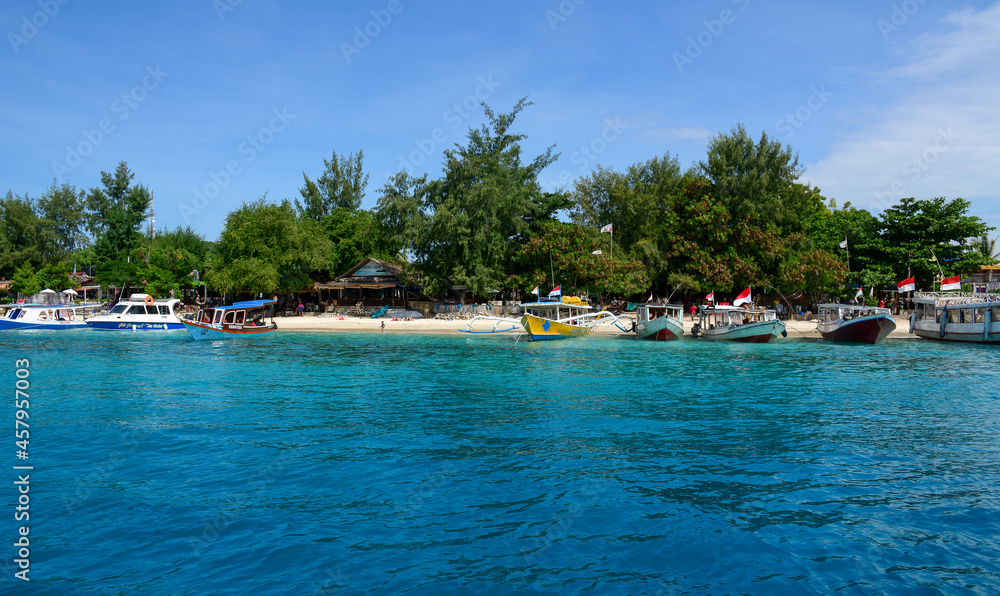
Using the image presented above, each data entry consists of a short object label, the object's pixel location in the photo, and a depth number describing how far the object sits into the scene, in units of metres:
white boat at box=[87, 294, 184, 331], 40.88
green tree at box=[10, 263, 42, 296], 58.84
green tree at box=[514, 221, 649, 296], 44.69
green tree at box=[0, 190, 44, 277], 65.06
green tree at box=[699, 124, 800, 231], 45.81
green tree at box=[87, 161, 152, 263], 65.56
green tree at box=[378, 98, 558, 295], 45.16
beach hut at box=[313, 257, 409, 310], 53.44
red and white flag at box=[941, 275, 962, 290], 33.60
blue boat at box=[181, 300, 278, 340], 35.09
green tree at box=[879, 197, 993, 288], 43.00
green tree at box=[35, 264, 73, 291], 59.09
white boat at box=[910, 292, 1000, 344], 32.16
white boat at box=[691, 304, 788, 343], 32.78
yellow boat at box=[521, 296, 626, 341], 34.72
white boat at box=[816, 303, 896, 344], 32.66
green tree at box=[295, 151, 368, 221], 65.44
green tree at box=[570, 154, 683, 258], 50.56
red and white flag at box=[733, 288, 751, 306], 32.97
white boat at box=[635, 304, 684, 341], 34.22
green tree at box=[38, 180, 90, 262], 68.25
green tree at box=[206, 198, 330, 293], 47.72
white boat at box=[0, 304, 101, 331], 42.00
